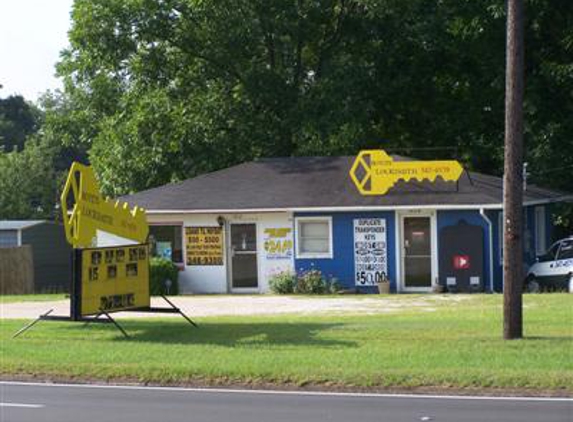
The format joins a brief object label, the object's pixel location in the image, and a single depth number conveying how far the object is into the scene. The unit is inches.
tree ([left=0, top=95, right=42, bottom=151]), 3284.5
